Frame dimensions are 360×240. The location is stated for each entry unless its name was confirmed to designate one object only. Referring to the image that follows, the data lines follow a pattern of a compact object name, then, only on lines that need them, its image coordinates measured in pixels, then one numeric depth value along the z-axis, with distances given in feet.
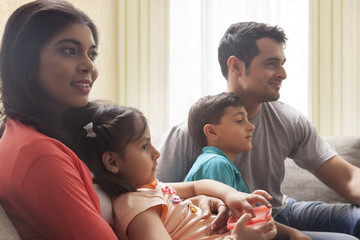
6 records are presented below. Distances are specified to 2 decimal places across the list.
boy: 5.53
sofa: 8.04
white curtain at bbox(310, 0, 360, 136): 12.05
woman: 2.94
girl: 3.79
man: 6.27
